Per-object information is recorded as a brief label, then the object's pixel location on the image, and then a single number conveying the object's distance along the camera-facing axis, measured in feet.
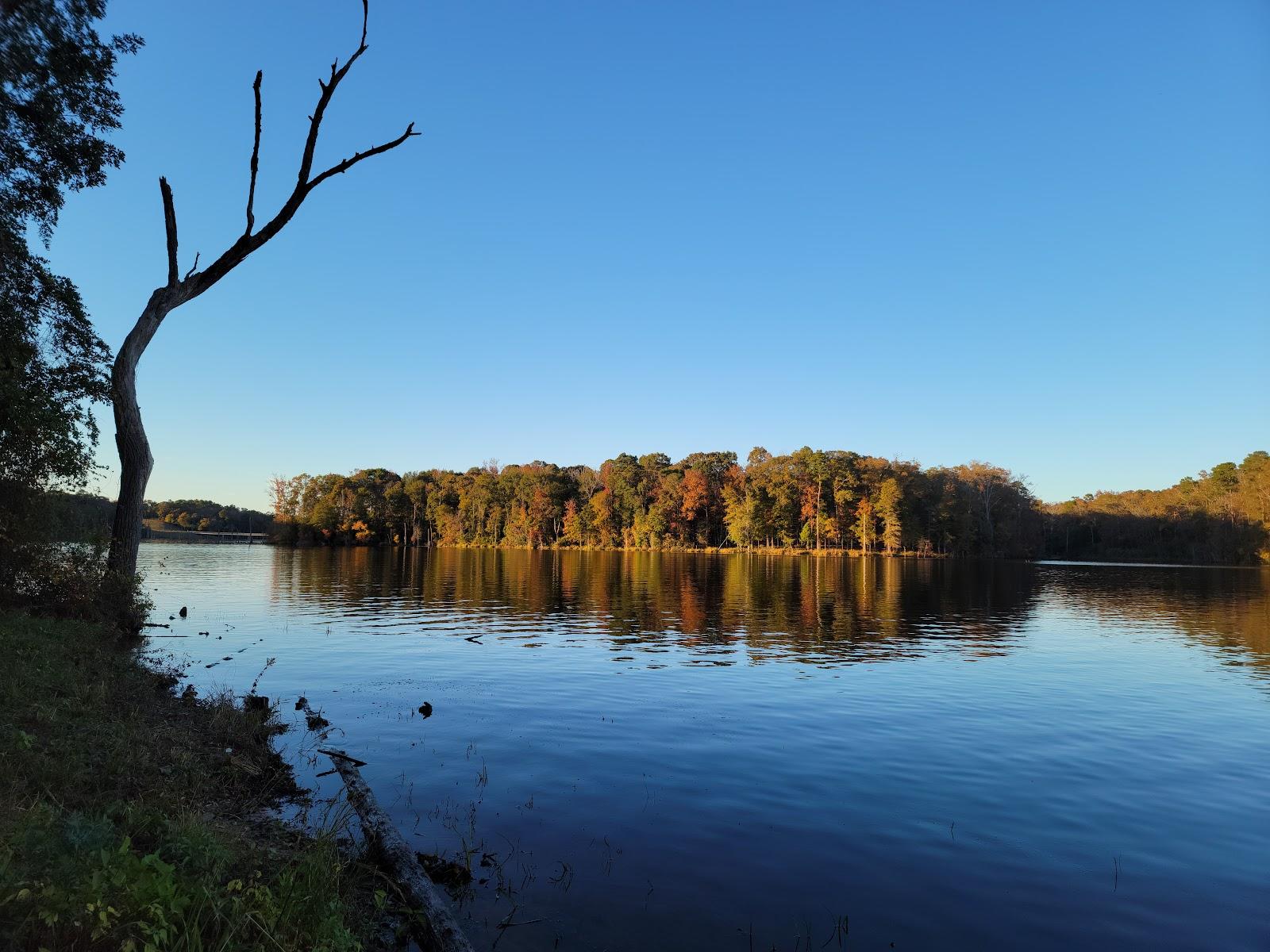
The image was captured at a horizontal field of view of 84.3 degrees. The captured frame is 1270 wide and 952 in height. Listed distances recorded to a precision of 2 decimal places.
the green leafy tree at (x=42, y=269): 49.65
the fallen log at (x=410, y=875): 20.15
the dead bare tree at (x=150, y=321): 45.29
